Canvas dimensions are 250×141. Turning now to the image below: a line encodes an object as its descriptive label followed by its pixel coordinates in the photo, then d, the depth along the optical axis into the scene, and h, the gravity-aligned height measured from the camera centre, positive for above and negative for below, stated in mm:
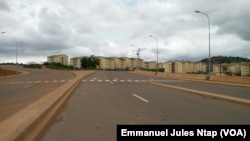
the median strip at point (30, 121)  3721 -1373
